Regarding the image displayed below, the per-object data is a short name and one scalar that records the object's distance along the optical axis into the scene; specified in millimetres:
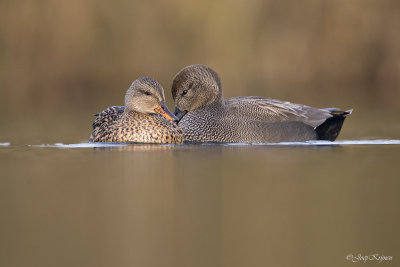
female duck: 19344
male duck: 20016
